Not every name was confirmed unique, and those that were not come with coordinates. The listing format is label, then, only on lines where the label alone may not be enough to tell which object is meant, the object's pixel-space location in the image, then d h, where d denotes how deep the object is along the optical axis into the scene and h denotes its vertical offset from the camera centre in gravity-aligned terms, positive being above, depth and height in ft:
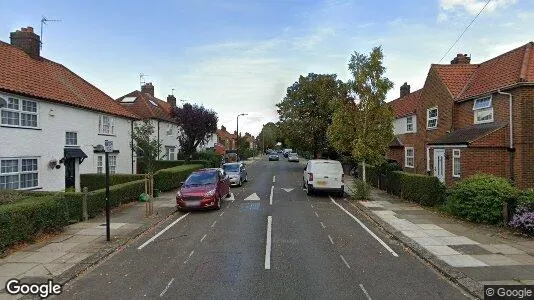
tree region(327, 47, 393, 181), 68.17 +5.75
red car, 56.24 -5.63
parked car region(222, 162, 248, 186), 91.09 -5.05
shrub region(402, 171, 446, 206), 59.28 -6.00
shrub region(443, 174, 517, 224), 45.47 -5.58
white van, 71.61 -4.60
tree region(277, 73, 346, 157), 142.92 +13.03
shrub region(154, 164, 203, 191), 80.48 -5.50
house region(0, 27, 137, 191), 58.75 +4.87
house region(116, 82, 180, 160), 126.71 +11.30
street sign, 40.32 +0.38
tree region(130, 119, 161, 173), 90.99 +1.23
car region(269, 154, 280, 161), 247.44 -4.33
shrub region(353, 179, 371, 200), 68.80 -6.99
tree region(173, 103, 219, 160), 127.65 +8.00
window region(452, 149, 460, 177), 68.95 -2.37
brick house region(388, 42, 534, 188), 61.52 +5.06
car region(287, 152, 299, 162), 226.38 -4.08
